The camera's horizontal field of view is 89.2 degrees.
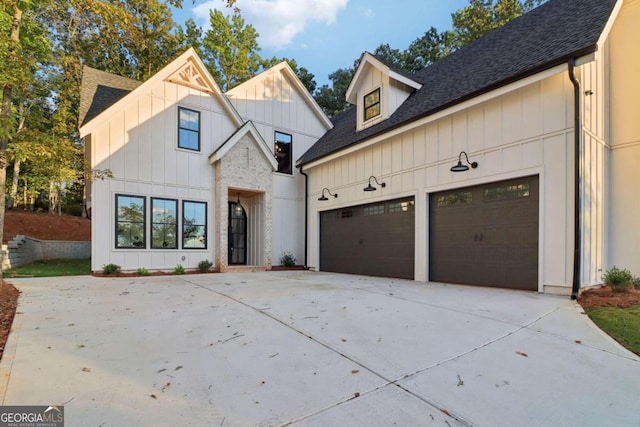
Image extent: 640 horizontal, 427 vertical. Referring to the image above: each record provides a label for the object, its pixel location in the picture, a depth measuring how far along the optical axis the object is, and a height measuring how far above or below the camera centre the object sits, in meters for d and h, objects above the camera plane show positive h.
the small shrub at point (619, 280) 5.93 -1.20
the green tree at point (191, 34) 24.62 +13.95
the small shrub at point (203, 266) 11.49 -1.82
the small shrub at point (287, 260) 13.50 -1.89
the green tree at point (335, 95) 26.73 +10.01
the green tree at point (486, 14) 20.38 +12.86
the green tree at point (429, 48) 22.91 +11.96
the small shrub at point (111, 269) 9.76 -1.65
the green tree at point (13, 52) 5.51 +2.98
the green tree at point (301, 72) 26.50 +11.70
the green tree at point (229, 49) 25.03 +12.89
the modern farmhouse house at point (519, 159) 6.52 +1.35
